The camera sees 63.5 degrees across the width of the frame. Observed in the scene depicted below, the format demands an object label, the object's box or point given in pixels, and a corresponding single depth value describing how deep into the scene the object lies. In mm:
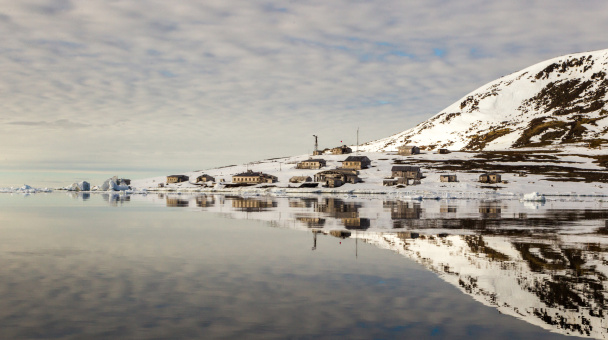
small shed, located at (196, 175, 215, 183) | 169162
